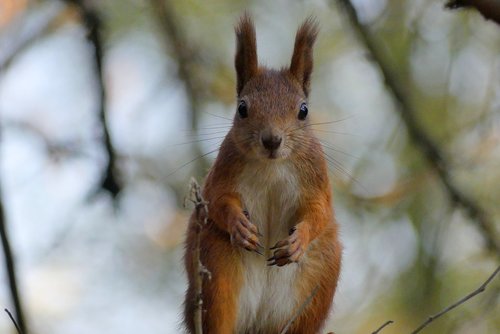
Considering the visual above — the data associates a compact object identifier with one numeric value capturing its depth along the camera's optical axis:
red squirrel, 5.81
